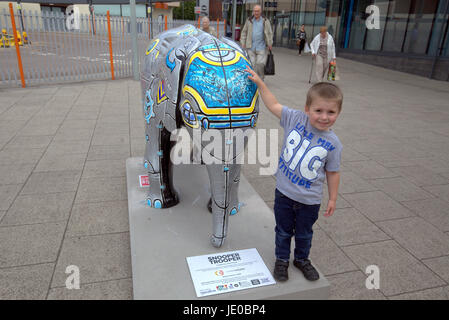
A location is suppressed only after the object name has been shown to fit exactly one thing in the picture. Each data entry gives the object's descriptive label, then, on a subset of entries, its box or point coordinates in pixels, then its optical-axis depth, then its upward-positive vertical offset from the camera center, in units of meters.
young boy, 1.89 -0.71
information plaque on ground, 2.14 -1.49
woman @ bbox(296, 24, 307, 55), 17.92 -0.43
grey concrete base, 2.13 -1.48
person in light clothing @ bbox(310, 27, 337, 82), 8.83 -0.45
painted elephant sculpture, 1.95 -0.40
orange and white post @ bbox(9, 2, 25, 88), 7.91 -0.52
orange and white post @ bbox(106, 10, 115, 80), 9.47 -0.46
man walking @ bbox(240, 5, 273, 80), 8.12 -0.21
